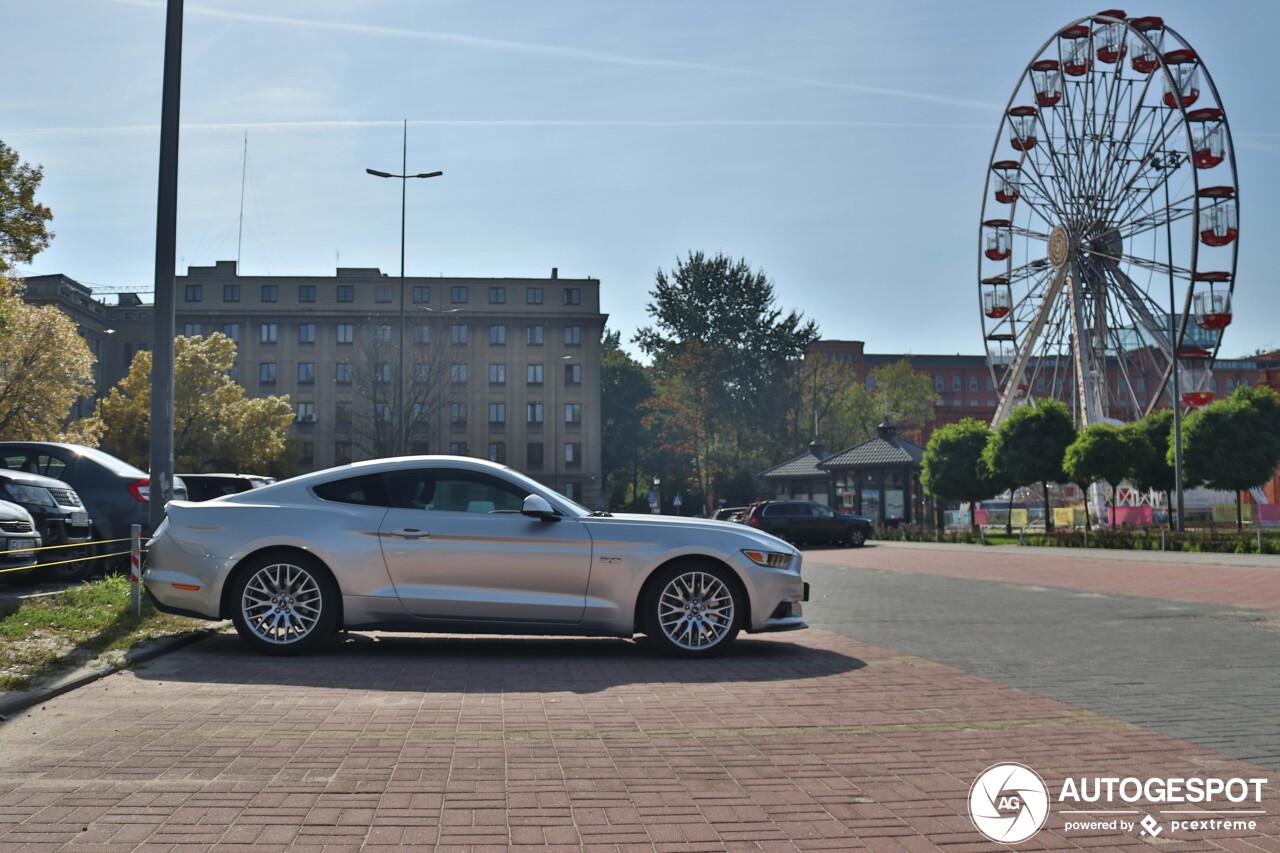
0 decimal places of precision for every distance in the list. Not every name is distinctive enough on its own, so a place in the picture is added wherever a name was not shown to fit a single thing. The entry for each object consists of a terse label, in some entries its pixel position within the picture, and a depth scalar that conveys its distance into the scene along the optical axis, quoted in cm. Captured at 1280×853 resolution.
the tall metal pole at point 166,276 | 1179
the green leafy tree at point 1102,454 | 4031
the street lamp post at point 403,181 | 4291
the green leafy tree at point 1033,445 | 4400
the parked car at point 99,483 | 1480
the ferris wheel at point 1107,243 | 3909
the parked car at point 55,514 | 1270
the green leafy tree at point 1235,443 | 3894
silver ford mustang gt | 891
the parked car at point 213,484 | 1975
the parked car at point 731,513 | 4453
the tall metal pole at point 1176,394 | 3492
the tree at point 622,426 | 9944
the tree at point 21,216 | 2666
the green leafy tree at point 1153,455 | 4103
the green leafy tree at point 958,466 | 4700
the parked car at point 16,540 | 1088
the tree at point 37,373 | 4047
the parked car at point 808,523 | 4269
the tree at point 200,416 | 5881
